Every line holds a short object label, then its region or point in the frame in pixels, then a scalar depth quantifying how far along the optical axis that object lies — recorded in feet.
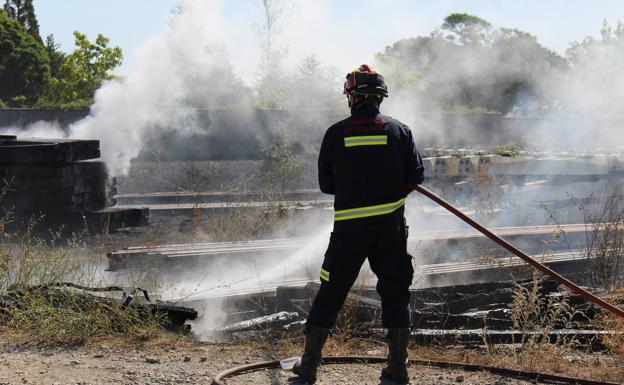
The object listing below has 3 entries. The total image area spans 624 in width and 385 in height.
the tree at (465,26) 183.42
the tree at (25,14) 149.79
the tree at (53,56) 140.70
